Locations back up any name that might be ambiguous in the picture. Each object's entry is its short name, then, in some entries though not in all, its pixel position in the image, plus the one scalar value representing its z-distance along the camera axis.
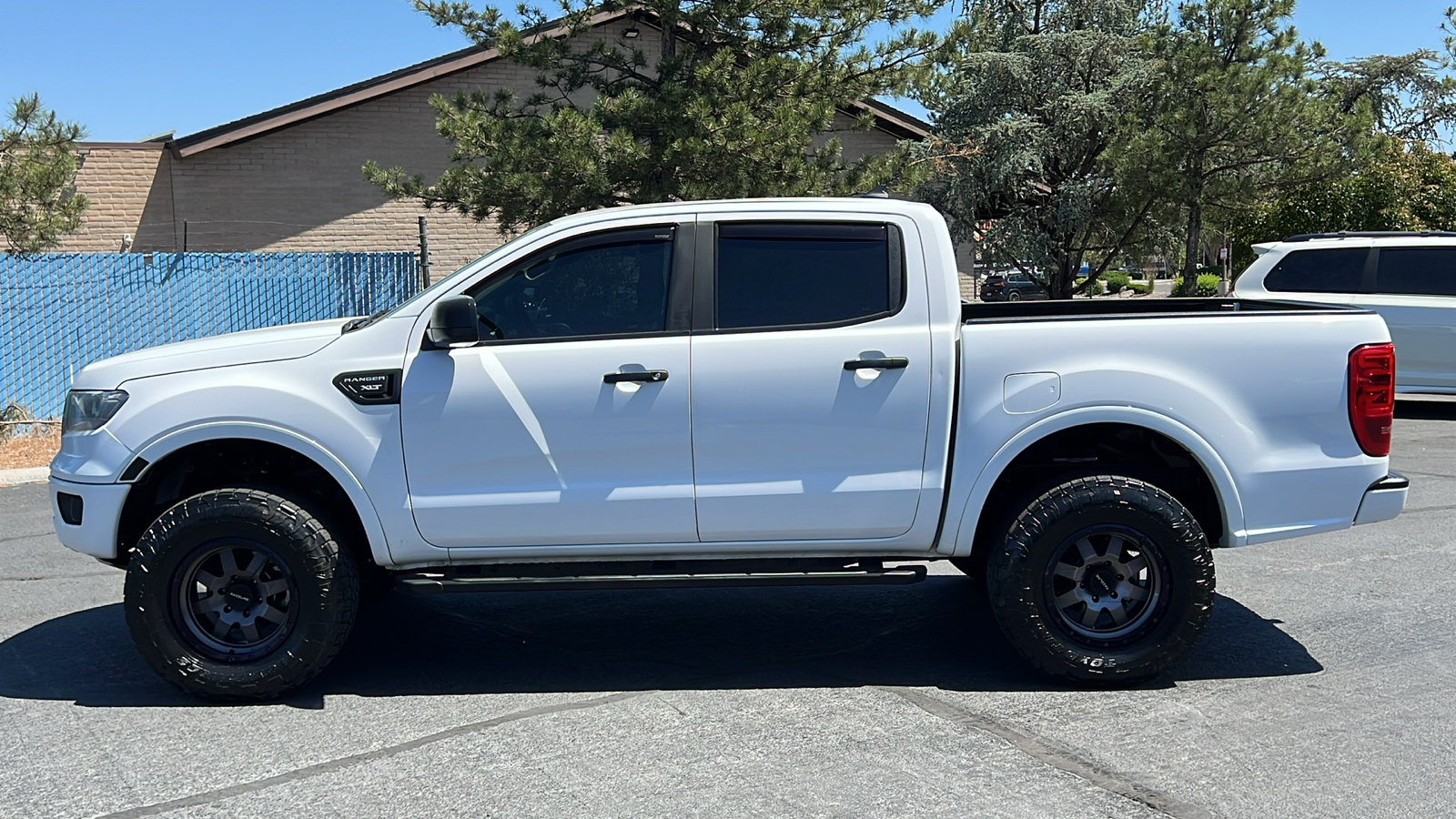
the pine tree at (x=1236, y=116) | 18.38
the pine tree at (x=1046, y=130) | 23.09
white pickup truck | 5.20
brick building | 18.70
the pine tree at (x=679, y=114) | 13.41
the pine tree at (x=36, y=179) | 12.71
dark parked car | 39.06
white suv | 13.56
